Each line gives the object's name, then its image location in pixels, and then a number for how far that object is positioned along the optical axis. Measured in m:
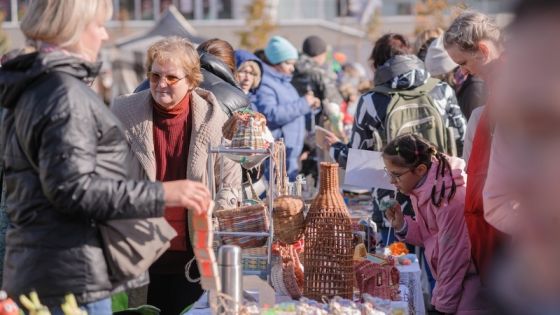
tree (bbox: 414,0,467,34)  31.47
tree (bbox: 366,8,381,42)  36.12
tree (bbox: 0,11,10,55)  30.44
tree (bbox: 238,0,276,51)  34.62
